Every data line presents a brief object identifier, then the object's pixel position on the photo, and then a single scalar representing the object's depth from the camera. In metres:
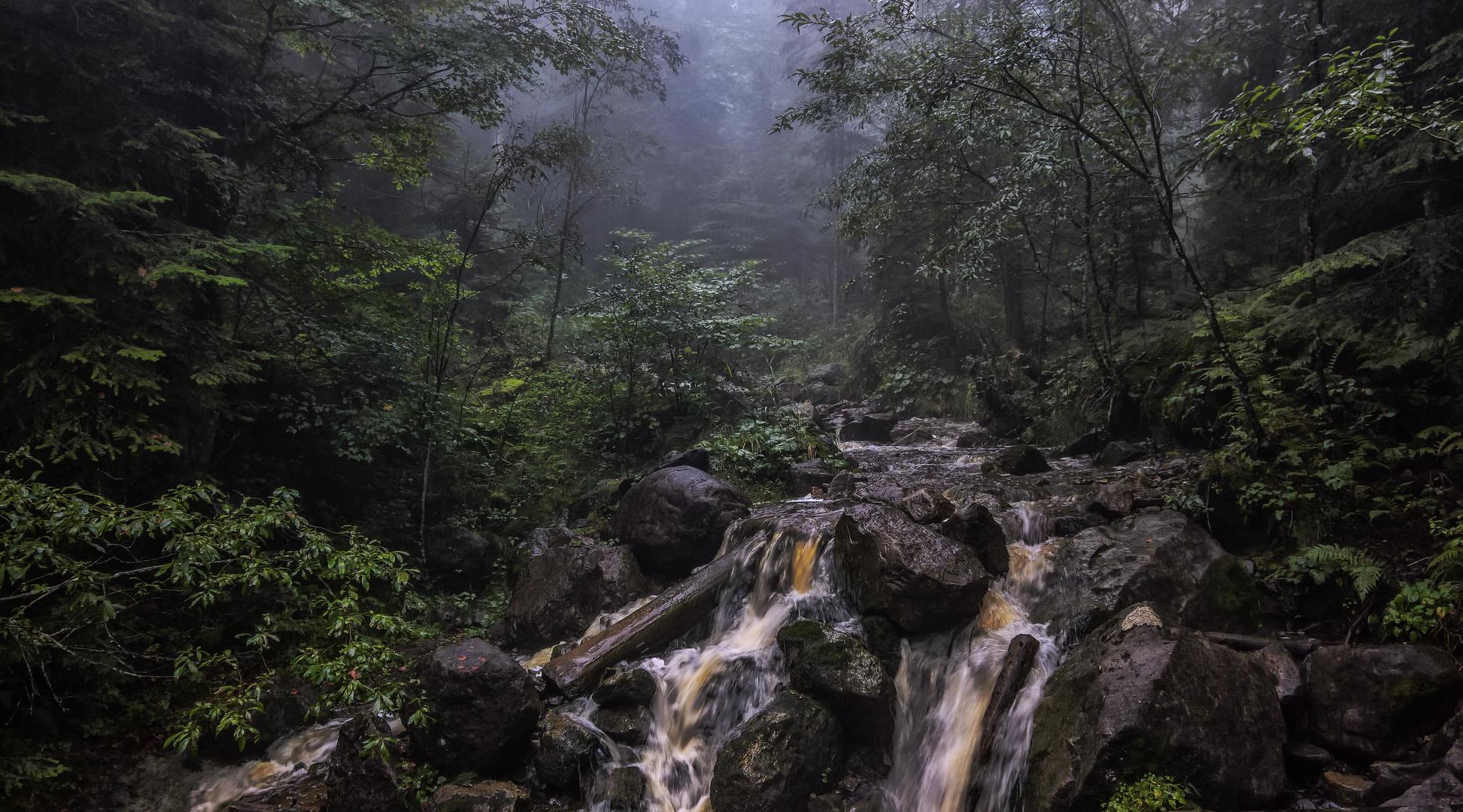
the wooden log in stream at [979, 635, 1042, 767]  4.51
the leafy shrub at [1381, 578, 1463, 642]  3.72
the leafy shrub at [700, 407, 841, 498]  10.08
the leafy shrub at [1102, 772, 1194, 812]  3.29
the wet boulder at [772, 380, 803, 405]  21.41
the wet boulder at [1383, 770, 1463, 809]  2.82
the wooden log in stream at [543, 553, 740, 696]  5.78
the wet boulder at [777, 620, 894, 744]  4.93
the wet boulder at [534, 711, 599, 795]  4.73
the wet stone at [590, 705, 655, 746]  5.19
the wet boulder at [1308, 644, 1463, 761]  3.43
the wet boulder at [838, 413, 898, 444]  15.87
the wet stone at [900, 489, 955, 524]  6.74
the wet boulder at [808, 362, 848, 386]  23.34
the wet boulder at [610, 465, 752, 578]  7.82
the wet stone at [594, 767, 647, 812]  4.71
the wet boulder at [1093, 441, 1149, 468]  8.88
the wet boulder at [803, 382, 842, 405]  21.16
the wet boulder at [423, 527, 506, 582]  8.27
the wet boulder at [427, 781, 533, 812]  4.23
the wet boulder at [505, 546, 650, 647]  7.03
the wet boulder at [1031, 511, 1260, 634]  4.89
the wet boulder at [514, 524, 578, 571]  8.27
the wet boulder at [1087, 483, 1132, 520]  6.57
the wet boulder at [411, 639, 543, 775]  4.68
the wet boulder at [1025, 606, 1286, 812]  3.40
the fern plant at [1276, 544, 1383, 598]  4.11
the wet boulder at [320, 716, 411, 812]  4.07
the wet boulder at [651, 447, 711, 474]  9.57
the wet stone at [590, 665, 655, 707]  5.46
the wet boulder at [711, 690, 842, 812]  4.48
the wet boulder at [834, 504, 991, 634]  5.45
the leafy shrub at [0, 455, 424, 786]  3.20
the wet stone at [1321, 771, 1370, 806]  3.32
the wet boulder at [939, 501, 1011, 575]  6.11
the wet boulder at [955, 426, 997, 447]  13.12
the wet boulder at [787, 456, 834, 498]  9.78
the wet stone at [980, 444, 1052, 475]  9.28
